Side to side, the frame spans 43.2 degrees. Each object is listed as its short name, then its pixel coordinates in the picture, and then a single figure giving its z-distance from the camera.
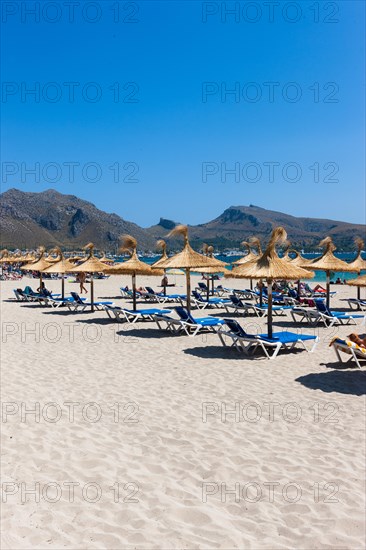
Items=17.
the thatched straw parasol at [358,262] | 16.22
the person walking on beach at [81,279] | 25.56
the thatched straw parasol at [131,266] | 14.12
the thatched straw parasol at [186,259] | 12.09
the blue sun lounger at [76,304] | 16.54
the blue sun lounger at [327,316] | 13.14
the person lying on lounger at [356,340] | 7.93
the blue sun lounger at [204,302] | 17.66
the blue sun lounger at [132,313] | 13.19
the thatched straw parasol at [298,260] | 20.99
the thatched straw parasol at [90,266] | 15.74
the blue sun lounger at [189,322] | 11.34
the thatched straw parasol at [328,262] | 14.85
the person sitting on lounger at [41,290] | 19.03
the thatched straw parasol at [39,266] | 20.43
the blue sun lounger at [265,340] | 9.08
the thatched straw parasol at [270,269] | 9.50
